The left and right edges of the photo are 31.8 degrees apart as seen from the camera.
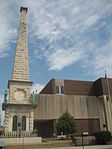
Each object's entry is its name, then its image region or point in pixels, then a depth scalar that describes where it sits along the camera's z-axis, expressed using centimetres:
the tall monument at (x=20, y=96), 3225
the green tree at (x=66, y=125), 3606
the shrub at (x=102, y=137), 2866
